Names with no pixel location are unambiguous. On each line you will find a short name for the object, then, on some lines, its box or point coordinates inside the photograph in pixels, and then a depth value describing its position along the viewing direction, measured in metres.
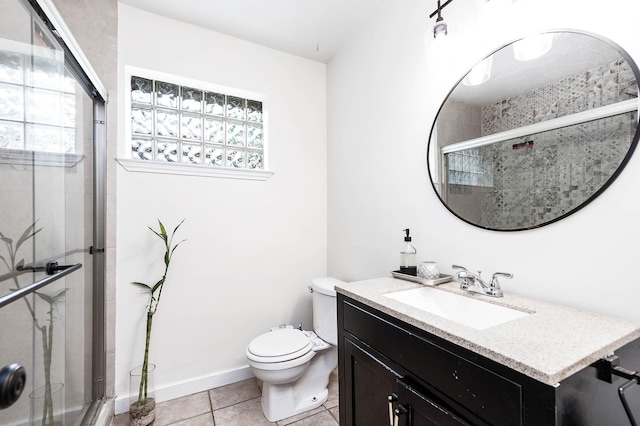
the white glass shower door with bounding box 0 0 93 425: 0.87
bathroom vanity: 0.59
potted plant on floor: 1.59
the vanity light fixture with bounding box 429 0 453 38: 1.23
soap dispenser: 1.48
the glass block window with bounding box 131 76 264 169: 1.95
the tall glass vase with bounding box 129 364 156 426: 1.58
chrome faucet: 1.10
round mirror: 0.89
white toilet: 1.58
